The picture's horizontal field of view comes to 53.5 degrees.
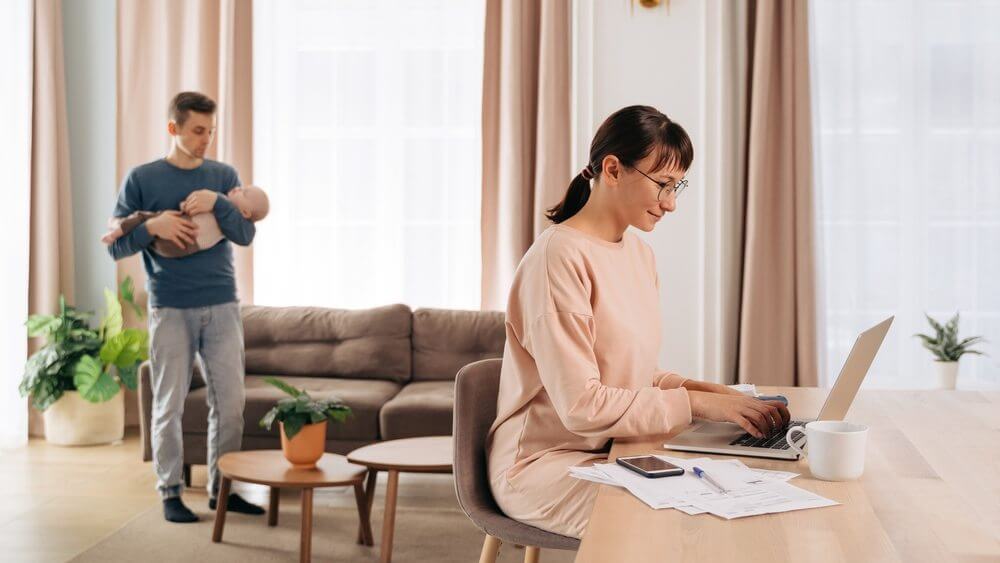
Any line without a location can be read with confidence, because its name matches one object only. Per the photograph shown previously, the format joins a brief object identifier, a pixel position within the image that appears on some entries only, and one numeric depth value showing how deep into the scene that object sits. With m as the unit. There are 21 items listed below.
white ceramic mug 1.38
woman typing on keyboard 1.65
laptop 1.54
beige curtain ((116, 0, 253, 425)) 4.87
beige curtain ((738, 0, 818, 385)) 4.39
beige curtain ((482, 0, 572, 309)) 4.62
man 3.47
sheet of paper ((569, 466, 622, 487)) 1.37
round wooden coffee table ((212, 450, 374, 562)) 3.00
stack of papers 1.26
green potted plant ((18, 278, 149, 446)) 4.64
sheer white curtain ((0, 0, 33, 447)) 4.79
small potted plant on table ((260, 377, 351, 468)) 3.12
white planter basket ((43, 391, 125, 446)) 4.74
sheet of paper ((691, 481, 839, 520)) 1.24
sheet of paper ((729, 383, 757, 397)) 2.05
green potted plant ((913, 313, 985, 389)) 4.21
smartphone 1.39
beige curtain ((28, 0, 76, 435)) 4.88
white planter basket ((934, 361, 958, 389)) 4.20
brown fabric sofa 4.46
